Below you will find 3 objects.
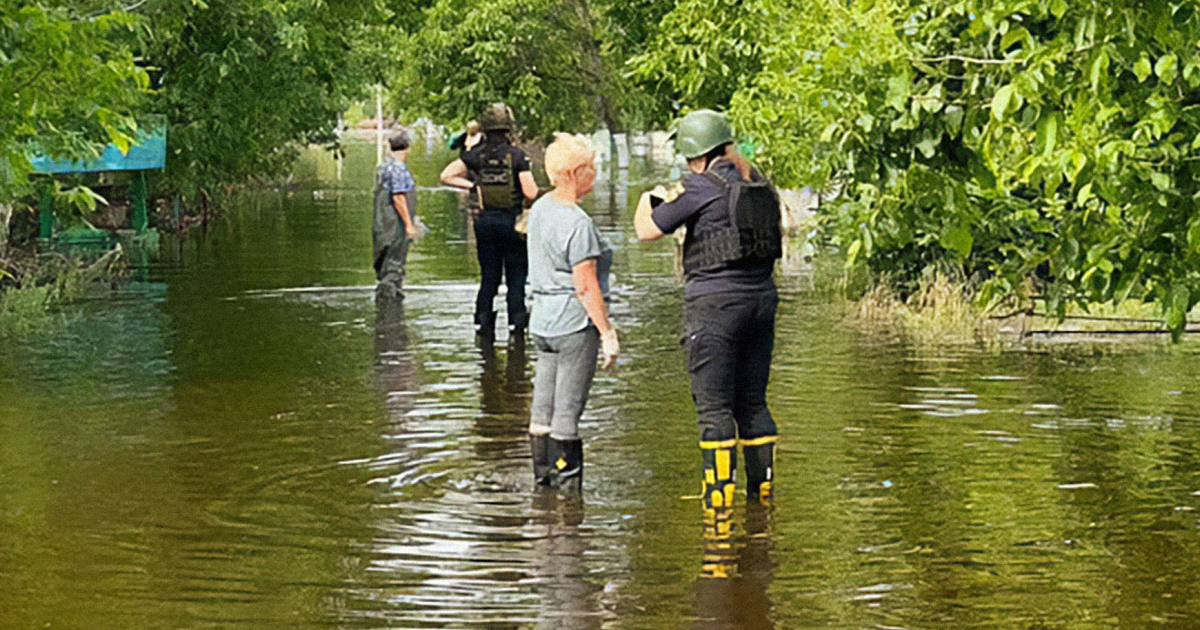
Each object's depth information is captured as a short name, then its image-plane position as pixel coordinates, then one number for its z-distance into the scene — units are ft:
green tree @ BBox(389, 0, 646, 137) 176.45
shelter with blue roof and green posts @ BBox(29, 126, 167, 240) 74.82
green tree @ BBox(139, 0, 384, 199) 92.84
